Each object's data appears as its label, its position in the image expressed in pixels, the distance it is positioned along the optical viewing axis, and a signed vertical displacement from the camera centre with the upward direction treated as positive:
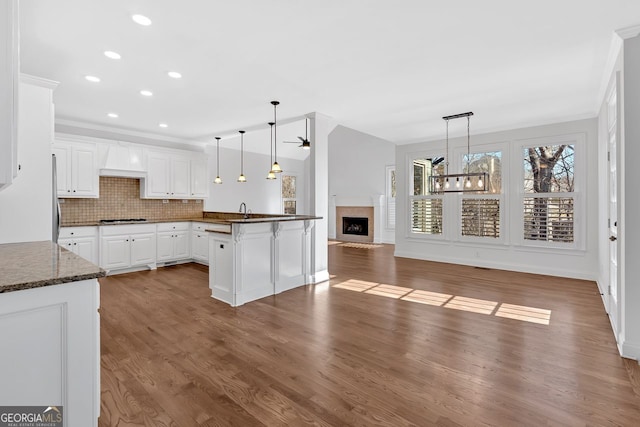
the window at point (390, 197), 9.99 +0.47
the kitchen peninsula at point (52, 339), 1.29 -0.53
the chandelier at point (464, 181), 5.18 +0.51
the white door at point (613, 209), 2.93 +0.03
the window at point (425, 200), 7.13 +0.27
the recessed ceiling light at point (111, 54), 3.17 +1.55
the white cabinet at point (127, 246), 5.57 -0.60
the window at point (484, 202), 6.25 +0.20
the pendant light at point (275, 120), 4.65 +1.55
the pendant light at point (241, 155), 8.01 +1.52
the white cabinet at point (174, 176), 6.42 +0.75
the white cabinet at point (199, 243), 6.50 -0.63
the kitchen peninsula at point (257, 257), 4.11 -0.62
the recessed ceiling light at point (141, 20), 2.55 +1.53
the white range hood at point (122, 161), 5.82 +0.94
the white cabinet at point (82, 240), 5.19 -0.46
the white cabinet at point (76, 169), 5.32 +0.74
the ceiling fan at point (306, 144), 5.13 +1.07
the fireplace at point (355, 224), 10.41 -0.38
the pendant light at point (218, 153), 7.58 +1.42
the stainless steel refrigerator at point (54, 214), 3.55 -0.02
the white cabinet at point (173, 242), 6.33 -0.59
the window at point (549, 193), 5.50 +0.32
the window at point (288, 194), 10.28 +0.58
